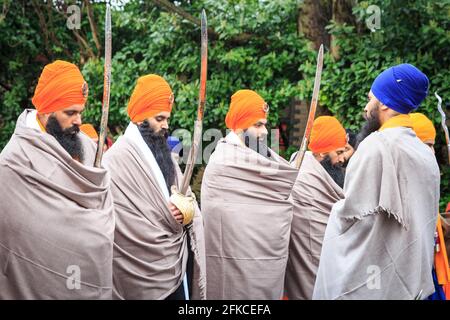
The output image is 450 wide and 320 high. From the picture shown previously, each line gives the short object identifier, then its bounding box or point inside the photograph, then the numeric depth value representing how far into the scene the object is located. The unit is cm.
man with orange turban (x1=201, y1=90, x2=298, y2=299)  691
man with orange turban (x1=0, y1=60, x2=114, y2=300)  481
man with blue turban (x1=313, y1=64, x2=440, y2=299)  487
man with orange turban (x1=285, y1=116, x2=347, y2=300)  741
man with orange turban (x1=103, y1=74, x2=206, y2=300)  571
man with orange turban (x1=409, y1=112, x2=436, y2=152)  698
